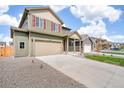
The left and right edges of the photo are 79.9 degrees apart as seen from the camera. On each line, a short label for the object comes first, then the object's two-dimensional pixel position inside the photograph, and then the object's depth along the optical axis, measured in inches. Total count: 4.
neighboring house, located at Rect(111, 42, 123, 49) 1614.4
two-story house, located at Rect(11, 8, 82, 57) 313.3
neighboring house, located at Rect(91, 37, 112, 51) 955.2
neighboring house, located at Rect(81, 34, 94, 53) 686.8
